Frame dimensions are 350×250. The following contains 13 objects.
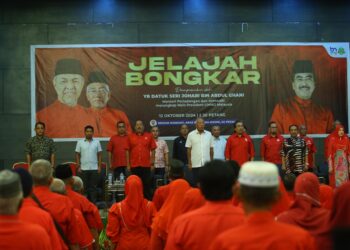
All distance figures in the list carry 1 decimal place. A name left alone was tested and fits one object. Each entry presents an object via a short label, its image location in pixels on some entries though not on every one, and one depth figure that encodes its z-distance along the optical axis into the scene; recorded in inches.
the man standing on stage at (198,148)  490.9
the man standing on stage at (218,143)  508.7
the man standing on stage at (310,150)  501.0
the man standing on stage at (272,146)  504.1
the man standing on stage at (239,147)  495.5
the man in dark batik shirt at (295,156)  468.8
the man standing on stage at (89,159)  491.5
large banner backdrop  557.0
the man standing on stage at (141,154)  487.5
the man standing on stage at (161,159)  510.3
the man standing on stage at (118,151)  497.7
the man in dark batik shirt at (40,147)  476.4
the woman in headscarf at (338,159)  503.5
